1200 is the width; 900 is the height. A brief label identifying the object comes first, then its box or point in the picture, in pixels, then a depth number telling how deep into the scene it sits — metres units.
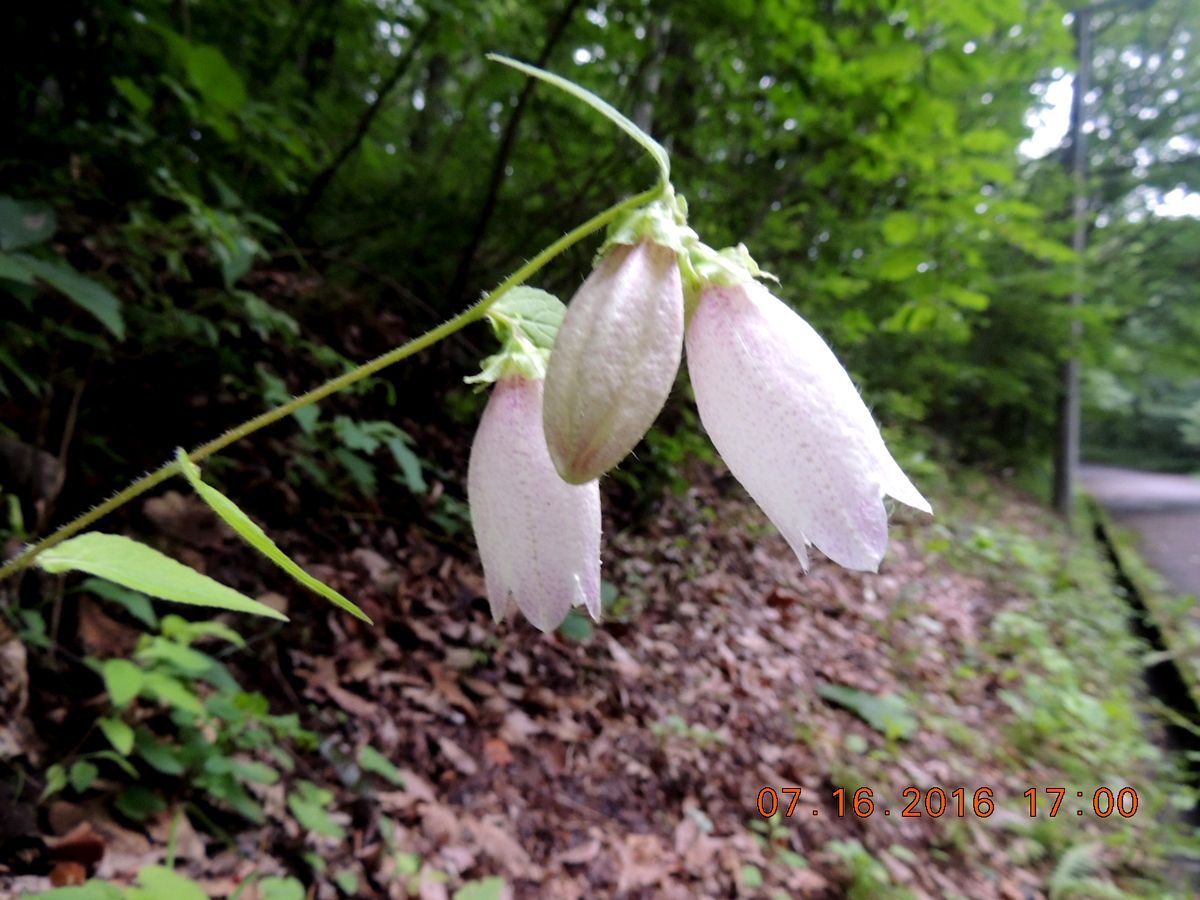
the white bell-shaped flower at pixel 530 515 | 0.14
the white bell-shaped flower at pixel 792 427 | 0.12
